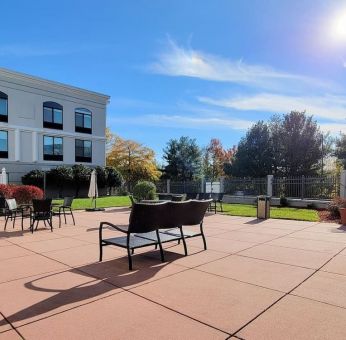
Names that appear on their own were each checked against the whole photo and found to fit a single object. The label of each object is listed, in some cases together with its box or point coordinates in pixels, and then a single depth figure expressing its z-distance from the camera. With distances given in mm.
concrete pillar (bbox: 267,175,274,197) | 21656
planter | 10898
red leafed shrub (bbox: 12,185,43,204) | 14609
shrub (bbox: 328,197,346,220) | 12430
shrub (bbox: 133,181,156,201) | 15047
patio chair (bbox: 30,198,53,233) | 9312
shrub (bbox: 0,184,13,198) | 14422
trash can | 12500
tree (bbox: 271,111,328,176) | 31906
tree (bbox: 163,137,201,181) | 47781
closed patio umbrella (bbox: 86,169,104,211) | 16062
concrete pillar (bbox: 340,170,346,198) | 17641
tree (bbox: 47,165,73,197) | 29125
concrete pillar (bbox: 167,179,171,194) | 27948
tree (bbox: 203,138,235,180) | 54453
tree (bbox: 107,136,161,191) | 43562
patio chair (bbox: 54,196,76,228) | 11577
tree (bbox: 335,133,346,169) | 28578
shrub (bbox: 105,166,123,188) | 33219
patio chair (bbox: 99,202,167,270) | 5520
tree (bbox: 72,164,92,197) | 30197
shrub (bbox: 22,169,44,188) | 27875
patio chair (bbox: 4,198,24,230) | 10324
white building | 28688
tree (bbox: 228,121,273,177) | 33344
